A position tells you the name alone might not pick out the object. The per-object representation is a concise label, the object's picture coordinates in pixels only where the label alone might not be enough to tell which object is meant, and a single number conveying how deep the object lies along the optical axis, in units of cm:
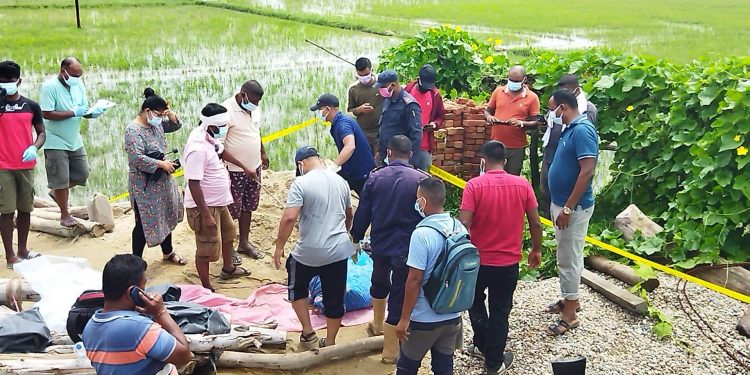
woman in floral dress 603
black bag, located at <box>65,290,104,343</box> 414
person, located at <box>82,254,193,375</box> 329
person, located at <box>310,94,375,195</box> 644
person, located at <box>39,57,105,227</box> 690
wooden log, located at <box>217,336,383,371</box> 494
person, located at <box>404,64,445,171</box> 788
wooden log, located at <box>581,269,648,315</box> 557
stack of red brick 870
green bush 668
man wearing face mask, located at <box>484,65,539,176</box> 802
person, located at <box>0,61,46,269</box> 626
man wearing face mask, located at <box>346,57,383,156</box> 800
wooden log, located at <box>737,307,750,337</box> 530
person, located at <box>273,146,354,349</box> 504
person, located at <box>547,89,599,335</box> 514
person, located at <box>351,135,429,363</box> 486
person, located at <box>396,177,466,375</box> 414
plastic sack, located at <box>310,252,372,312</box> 612
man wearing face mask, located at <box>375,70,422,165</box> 720
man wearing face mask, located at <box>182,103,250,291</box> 581
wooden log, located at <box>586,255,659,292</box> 595
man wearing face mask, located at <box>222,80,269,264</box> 654
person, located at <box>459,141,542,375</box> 473
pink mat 590
